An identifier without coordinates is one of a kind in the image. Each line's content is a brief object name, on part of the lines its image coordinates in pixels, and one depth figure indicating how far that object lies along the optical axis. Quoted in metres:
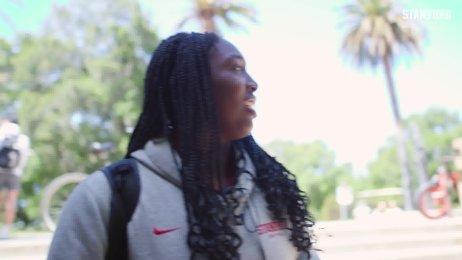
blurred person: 5.14
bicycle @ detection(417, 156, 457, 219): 7.87
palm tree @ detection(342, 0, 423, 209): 20.52
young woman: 0.95
